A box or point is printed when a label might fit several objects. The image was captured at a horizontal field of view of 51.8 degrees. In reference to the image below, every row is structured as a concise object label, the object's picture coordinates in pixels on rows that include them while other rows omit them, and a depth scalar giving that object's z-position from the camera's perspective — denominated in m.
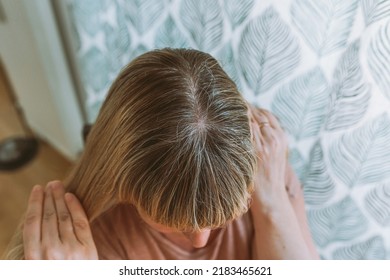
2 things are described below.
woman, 0.54
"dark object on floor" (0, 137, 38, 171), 1.60
